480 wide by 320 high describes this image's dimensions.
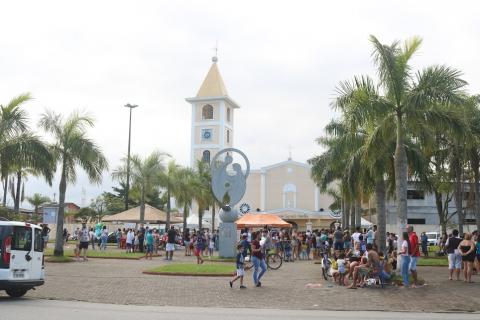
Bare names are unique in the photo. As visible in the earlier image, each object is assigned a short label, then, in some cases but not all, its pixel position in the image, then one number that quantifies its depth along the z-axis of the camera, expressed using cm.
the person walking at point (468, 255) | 1738
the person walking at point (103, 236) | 3350
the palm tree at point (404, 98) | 1778
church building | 6518
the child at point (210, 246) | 3166
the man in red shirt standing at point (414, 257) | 1647
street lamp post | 4775
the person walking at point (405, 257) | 1616
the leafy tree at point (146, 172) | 4109
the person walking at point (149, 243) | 2817
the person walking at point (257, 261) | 1608
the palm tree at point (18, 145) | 2297
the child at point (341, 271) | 1702
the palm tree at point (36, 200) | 7469
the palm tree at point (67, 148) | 2569
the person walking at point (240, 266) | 1582
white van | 1274
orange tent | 3488
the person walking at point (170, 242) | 2675
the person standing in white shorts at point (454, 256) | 1805
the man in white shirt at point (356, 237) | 2493
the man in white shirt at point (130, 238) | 3198
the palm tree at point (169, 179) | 4273
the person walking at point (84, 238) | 2595
